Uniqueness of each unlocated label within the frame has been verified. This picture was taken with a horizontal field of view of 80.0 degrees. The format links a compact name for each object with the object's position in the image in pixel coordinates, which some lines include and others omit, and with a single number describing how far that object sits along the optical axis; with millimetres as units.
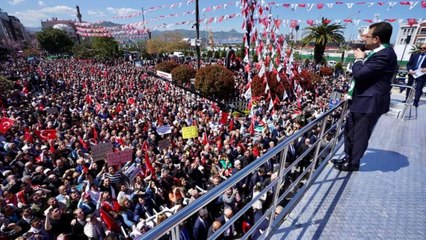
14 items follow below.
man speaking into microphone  2592
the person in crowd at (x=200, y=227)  4734
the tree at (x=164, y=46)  71838
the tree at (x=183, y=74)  24719
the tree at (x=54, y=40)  59375
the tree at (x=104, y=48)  47094
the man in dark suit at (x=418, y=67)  6427
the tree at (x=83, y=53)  49688
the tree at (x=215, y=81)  18641
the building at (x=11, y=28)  63000
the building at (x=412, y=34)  53309
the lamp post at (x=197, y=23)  19364
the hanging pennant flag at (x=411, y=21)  12689
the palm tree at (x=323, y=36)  27453
